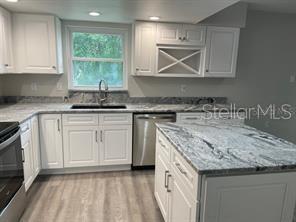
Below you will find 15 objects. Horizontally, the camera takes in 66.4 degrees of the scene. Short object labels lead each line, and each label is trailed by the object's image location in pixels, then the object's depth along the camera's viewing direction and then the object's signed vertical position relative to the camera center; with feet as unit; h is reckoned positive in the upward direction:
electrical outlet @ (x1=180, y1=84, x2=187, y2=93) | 12.80 -0.67
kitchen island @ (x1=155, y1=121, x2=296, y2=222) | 4.39 -2.07
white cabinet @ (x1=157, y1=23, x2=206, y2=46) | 10.94 +2.04
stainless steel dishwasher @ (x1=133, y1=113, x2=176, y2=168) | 10.62 -2.87
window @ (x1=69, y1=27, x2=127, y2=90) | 11.84 +0.83
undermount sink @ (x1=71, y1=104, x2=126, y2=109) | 11.42 -1.66
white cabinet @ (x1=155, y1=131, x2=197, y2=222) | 4.73 -2.75
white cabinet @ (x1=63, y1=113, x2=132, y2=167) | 10.14 -2.99
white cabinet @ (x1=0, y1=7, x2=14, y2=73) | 9.12 +1.15
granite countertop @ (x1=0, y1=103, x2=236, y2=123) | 8.66 -1.60
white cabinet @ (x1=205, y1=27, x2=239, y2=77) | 11.40 +1.32
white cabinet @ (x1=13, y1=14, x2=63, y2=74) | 10.04 +1.29
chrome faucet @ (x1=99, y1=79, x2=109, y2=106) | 11.99 -1.08
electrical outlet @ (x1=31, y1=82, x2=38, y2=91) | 11.57 -0.73
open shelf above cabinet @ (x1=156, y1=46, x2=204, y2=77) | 11.62 +0.79
